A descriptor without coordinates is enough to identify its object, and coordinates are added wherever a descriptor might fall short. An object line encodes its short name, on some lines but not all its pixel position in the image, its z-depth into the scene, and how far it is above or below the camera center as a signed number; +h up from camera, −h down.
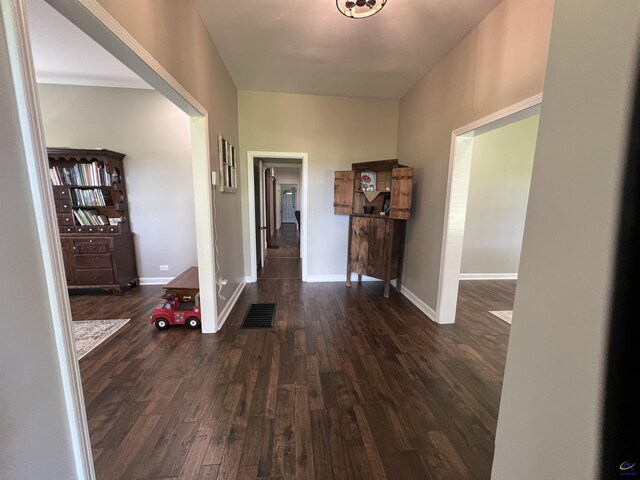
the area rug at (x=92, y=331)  2.31 -1.34
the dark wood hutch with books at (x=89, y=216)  3.28 -0.25
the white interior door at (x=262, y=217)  4.59 -0.34
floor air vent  2.81 -1.36
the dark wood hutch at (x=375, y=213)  3.37 -0.18
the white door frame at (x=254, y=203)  3.94 -0.05
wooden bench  2.90 -1.02
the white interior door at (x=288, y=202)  13.84 -0.11
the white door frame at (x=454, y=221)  2.62 -0.20
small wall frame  2.80 +0.41
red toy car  2.65 -1.22
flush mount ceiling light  1.78 +1.37
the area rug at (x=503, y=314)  3.05 -1.37
